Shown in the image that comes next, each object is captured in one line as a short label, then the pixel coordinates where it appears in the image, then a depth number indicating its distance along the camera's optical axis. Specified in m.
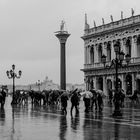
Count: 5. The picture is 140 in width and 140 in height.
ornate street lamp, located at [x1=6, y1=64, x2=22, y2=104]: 47.62
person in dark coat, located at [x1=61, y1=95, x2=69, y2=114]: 30.61
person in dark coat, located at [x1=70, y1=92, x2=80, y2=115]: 29.59
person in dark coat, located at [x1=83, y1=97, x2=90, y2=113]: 30.64
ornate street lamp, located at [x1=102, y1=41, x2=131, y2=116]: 26.70
